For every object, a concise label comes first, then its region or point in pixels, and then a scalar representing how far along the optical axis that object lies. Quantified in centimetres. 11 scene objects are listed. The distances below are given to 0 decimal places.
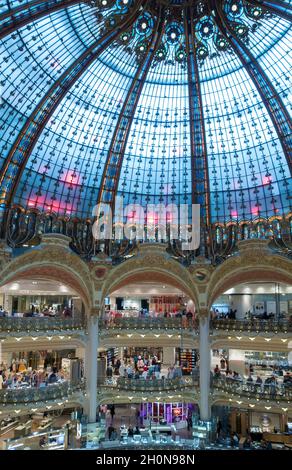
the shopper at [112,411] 3502
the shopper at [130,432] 3013
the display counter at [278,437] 3041
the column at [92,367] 3122
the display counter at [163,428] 3148
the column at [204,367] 3175
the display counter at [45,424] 3113
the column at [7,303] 3787
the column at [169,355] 3994
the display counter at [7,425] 2969
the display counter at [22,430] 2889
